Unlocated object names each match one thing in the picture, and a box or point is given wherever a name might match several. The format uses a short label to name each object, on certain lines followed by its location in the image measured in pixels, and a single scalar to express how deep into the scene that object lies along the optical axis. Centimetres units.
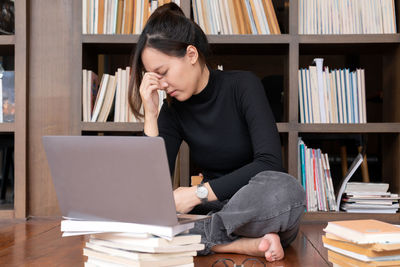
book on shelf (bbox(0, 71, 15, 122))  217
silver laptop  87
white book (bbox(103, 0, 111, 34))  211
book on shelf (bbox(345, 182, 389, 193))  205
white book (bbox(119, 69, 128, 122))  212
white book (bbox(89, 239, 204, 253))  93
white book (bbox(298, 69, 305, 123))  209
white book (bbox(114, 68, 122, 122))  212
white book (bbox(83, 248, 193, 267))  93
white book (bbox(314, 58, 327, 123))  208
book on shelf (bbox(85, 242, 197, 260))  93
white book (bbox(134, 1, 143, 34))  211
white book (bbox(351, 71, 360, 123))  208
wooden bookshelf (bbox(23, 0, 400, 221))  205
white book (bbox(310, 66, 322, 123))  208
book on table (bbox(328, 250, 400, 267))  95
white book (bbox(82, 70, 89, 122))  210
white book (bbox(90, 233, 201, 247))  92
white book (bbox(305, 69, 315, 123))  209
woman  130
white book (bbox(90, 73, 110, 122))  210
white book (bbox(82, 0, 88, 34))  209
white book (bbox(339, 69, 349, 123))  208
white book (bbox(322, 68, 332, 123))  208
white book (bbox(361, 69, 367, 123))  208
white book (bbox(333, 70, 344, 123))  208
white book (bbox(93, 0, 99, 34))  210
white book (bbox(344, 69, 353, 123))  208
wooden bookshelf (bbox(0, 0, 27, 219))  208
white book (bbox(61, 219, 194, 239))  91
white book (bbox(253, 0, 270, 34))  209
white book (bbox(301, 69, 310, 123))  209
